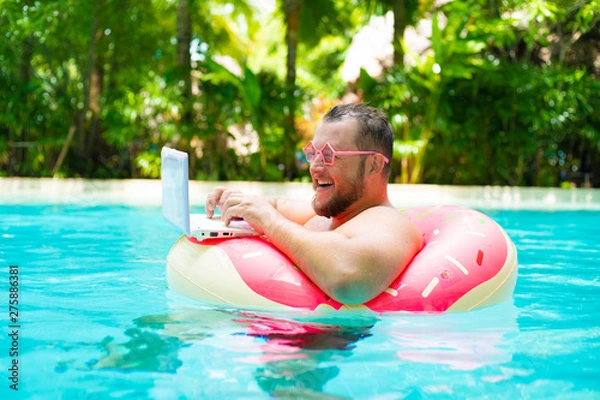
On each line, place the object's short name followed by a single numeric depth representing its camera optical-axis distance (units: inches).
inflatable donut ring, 124.6
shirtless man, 116.3
